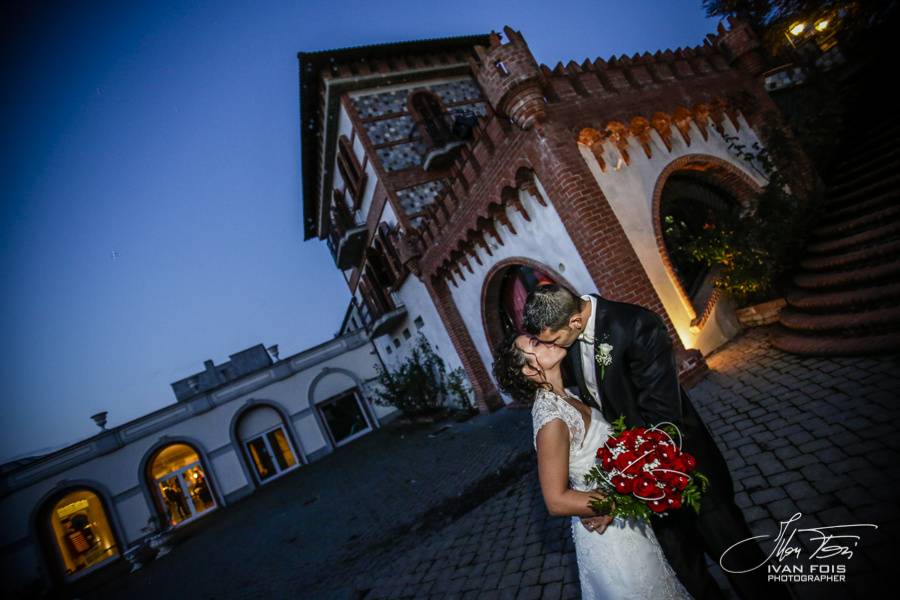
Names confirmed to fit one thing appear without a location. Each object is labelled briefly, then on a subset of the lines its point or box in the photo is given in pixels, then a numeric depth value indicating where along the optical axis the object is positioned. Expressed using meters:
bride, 1.84
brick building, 5.82
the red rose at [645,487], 1.70
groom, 2.08
